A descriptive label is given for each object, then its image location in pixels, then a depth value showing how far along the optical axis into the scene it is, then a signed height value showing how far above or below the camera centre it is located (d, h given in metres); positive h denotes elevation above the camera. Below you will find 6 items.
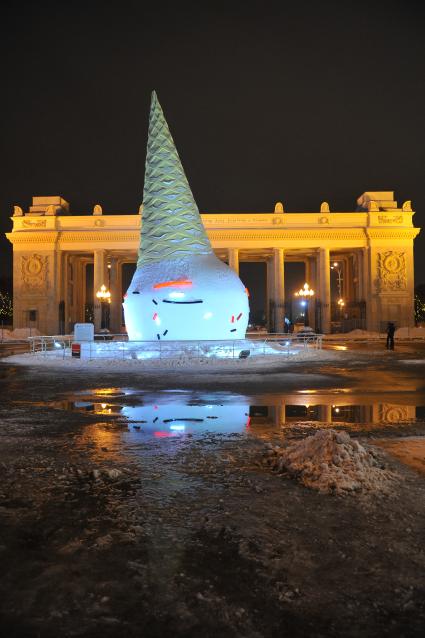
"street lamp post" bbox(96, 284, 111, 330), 64.19 +2.07
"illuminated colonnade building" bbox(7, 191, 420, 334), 64.88 +9.52
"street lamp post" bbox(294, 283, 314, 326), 56.30 +2.96
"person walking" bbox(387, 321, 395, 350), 31.80 -0.87
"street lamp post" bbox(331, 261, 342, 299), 84.88 +8.00
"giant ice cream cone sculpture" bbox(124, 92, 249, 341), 24.23 +2.33
